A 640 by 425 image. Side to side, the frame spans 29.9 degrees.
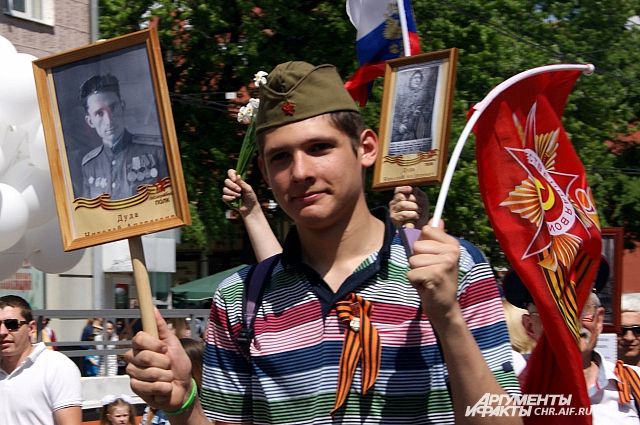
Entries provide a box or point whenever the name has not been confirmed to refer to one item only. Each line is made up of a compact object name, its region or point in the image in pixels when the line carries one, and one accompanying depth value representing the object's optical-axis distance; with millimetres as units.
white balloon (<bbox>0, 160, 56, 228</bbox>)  6246
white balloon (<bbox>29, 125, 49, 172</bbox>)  6250
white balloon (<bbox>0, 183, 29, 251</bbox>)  5992
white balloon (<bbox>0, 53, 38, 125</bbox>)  6223
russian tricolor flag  6051
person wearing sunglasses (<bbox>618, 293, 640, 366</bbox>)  7684
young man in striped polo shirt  2471
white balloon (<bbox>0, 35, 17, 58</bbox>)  6424
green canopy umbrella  20031
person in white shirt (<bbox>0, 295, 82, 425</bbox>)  6406
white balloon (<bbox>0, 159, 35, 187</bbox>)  6341
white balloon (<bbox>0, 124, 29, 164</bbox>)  6340
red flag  3977
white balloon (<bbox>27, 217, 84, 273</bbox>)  6602
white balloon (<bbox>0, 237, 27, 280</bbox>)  6438
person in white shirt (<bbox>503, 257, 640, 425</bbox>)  4664
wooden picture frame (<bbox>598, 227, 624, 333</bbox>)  7020
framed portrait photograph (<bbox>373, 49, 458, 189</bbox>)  3863
